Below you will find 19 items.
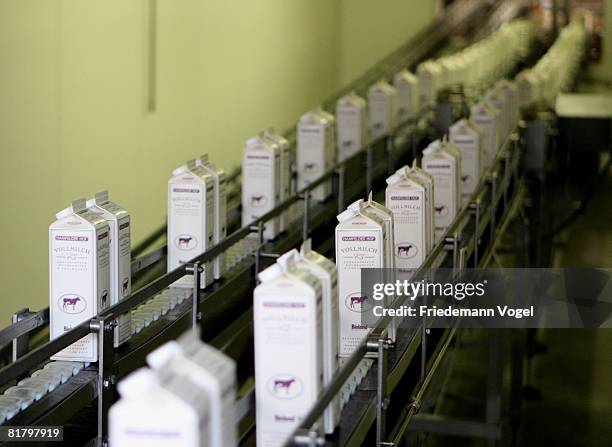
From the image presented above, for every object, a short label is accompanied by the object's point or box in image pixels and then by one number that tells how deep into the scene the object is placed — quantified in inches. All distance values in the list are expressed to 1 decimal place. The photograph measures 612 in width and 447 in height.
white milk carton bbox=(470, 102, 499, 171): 234.2
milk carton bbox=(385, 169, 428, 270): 139.9
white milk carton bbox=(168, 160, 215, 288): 141.9
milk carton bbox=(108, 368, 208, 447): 66.7
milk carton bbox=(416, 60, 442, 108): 351.9
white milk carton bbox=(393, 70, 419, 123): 327.9
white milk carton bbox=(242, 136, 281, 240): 175.6
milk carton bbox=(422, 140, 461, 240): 170.4
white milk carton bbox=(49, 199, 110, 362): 117.3
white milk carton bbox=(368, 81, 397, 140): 301.0
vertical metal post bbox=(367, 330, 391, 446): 105.9
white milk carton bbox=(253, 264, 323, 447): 87.7
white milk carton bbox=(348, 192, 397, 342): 117.3
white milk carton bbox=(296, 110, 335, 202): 216.1
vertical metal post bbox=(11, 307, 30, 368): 120.2
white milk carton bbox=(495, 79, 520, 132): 282.0
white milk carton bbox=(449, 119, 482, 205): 202.8
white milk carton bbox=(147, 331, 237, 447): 69.5
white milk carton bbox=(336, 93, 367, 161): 262.8
